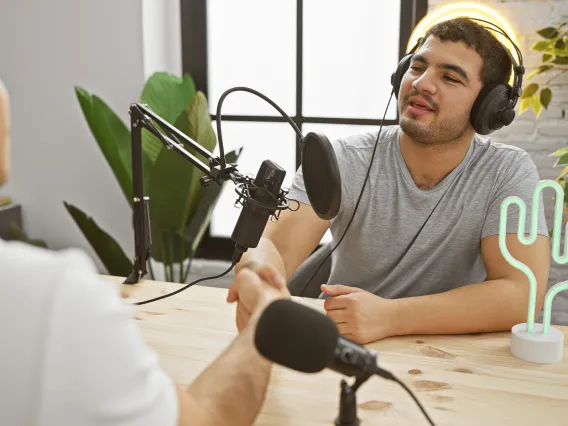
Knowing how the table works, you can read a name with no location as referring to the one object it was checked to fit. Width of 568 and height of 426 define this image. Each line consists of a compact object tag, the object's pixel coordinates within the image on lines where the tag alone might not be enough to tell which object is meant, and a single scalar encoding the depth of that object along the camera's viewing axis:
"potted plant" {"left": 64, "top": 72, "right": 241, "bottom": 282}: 2.36
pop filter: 0.91
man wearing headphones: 1.52
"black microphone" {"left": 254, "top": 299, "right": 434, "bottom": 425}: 0.56
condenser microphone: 0.97
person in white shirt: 0.45
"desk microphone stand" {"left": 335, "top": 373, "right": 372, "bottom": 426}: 0.65
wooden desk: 0.88
